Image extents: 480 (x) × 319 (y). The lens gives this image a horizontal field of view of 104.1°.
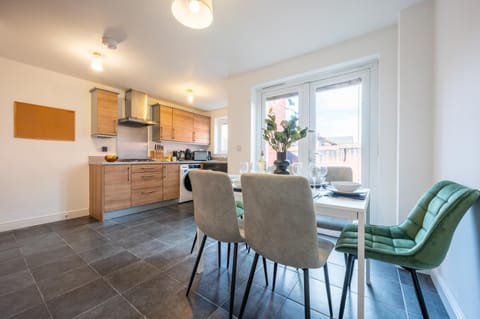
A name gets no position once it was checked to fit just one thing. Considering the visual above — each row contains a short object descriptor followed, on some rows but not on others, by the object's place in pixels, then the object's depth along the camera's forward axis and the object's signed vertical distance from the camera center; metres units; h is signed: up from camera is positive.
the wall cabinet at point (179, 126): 4.11 +0.76
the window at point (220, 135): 5.26 +0.64
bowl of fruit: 3.27 -0.02
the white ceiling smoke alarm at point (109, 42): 2.12 +1.32
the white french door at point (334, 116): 2.28 +0.57
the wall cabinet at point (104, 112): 3.21 +0.78
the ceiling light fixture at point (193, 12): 1.35 +1.08
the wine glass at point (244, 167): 1.69 -0.09
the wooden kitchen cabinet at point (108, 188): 2.94 -0.52
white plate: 1.28 -0.23
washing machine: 4.08 -0.60
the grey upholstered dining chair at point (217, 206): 1.16 -0.32
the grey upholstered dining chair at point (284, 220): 0.88 -0.31
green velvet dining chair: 0.86 -0.45
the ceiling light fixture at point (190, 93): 3.72 +1.32
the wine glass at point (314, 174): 1.42 -0.12
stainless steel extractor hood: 3.58 +0.94
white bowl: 1.27 -0.19
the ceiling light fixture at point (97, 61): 2.37 +1.25
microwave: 4.70 +0.04
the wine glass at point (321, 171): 1.41 -0.09
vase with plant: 1.52 +0.18
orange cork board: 2.66 +0.52
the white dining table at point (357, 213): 0.99 -0.31
